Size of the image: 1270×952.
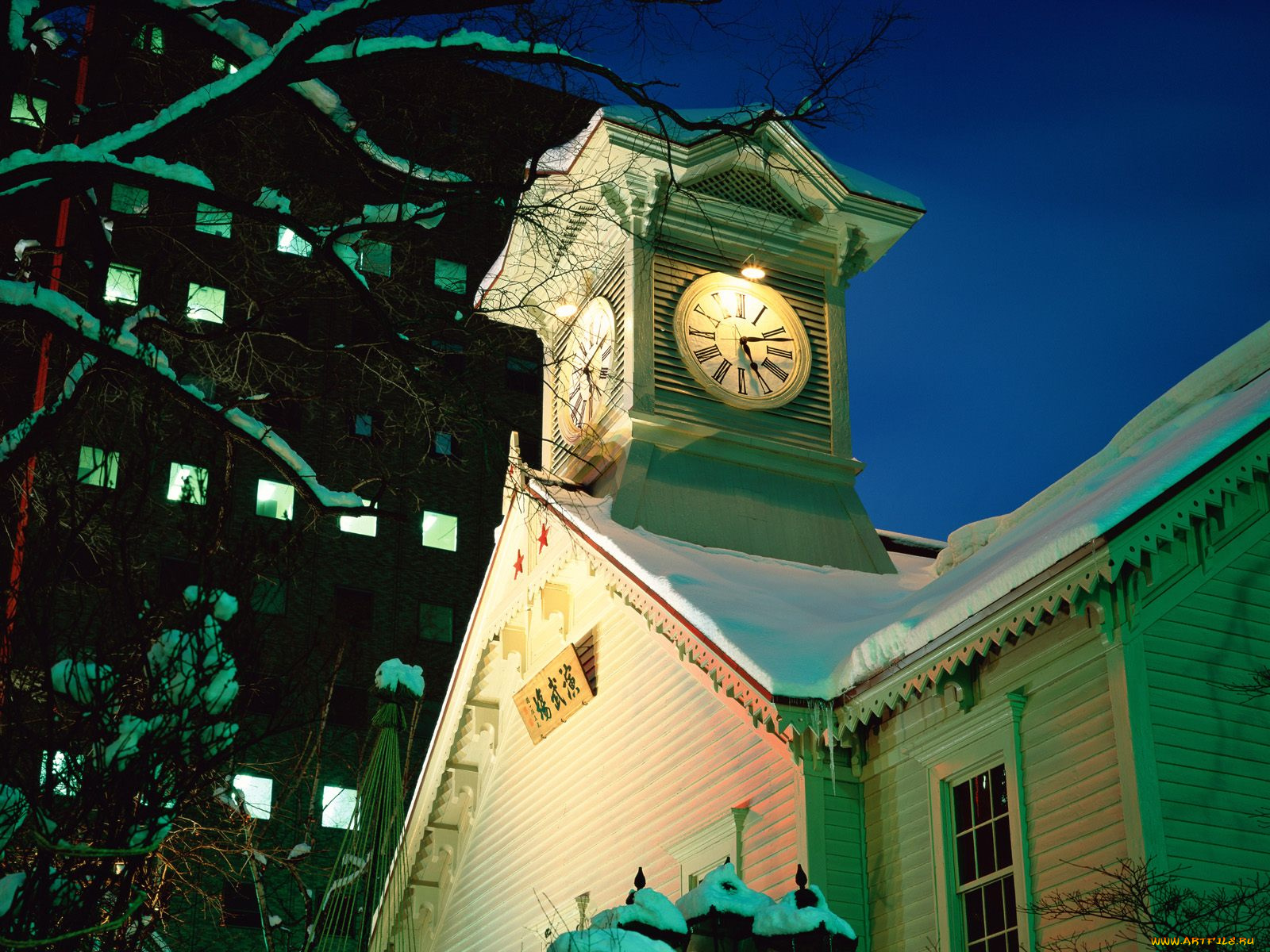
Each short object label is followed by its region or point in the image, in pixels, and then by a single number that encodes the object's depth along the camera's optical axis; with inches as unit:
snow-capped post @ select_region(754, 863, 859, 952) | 406.9
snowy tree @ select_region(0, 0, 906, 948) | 316.8
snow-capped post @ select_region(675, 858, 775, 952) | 415.8
